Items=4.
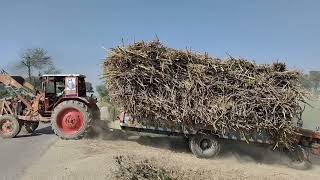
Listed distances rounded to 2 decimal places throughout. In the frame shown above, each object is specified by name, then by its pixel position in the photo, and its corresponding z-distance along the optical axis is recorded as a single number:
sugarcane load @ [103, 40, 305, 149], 13.77
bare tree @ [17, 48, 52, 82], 59.09
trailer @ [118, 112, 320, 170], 14.27
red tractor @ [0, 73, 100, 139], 16.62
